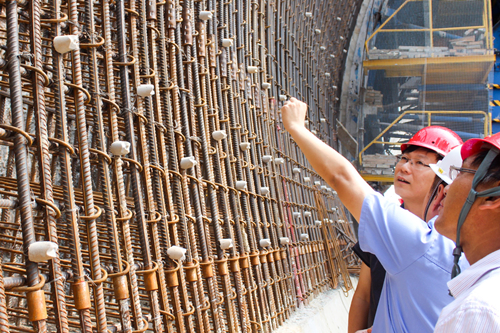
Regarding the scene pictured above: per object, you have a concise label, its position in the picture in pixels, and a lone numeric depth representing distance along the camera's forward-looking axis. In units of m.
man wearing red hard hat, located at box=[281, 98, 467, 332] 1.23
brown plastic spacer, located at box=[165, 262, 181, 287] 2.22
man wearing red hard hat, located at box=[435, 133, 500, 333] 0.73
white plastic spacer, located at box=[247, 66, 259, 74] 3.86
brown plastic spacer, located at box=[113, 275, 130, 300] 1.84
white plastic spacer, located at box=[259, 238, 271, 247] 3.47
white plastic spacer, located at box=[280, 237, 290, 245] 3.98
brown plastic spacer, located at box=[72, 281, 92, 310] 1.58
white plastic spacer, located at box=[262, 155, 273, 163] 3.99
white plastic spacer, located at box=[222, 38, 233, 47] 3.44
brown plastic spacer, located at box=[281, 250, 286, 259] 4.04
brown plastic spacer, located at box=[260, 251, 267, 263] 3.51
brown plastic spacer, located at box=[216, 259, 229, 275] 2.79
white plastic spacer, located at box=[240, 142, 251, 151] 3.43
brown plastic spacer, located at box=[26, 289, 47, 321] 1.40
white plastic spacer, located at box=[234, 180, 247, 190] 3.24
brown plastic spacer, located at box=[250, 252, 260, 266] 3.33
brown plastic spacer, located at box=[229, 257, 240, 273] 2.96
